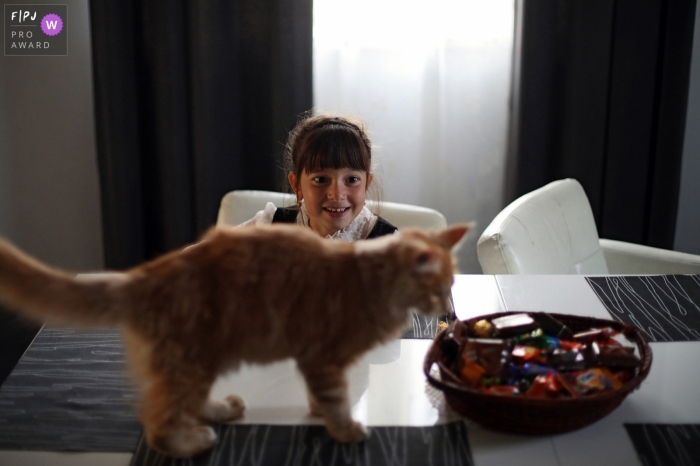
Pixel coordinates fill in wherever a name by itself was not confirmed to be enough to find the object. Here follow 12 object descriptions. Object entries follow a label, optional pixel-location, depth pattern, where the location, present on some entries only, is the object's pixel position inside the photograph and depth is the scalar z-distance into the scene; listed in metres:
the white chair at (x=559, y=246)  1.44
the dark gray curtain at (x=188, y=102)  2.03
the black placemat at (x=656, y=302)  1.09
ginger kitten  0.66
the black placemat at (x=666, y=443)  0.74
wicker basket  0.73
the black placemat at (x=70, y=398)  0.79
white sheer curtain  2.19
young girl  1.41
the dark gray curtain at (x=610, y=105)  2.06
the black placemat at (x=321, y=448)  0.74
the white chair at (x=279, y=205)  1.78
